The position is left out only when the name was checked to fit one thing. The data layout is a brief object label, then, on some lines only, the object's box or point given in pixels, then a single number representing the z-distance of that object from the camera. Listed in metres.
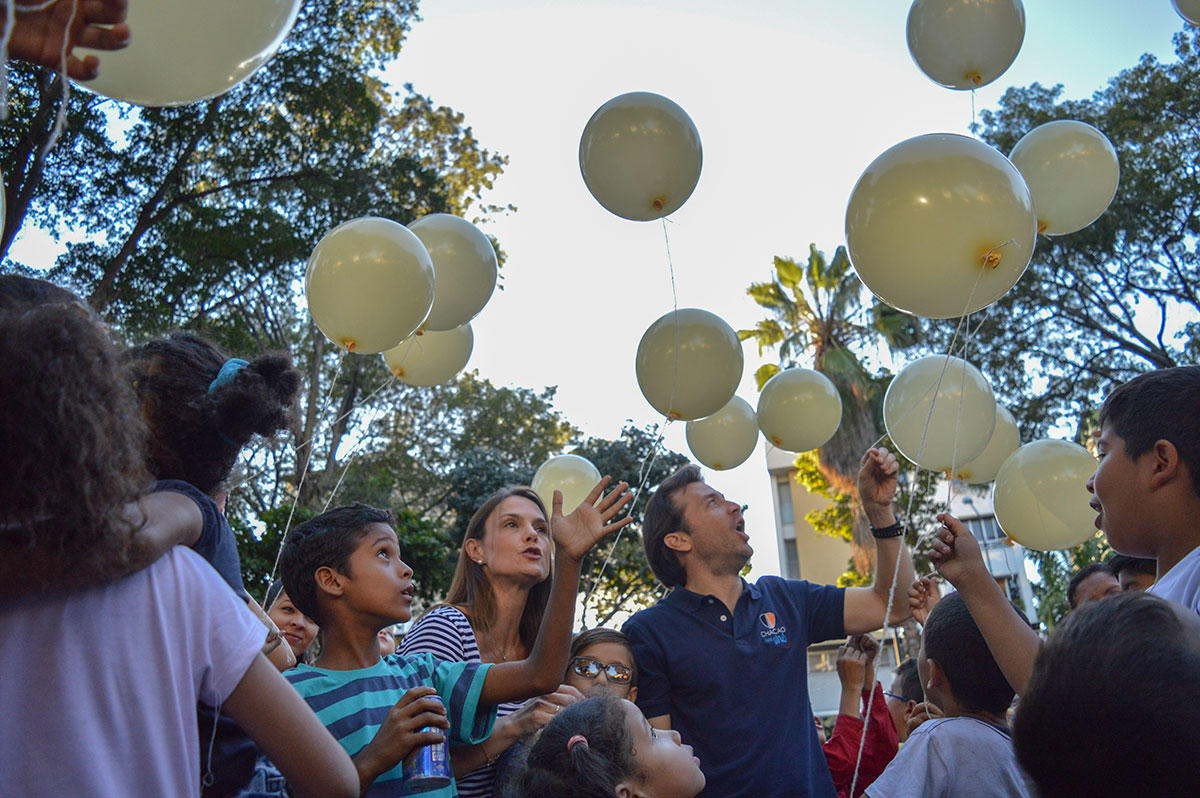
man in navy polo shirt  2.68
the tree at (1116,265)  12.94
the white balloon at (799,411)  4.78
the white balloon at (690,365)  4.26
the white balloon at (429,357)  4.96
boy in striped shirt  2.05
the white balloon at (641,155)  3.91
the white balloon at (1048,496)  4.03
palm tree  14.72
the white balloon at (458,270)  4.43
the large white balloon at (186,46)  2.10
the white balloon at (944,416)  4.02
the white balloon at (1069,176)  4.42
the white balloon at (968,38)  4.11
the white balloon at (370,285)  3.75
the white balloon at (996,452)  4.81
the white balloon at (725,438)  5.24
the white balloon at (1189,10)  3.67
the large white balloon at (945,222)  2.87
